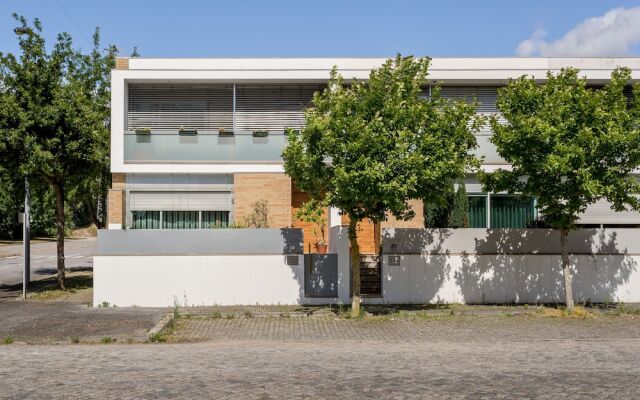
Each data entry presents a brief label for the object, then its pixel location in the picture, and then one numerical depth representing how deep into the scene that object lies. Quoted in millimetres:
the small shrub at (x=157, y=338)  14727
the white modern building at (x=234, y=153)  23344
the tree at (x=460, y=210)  23656
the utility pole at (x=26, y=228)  21312
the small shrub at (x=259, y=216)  23188
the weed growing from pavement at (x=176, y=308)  18014
